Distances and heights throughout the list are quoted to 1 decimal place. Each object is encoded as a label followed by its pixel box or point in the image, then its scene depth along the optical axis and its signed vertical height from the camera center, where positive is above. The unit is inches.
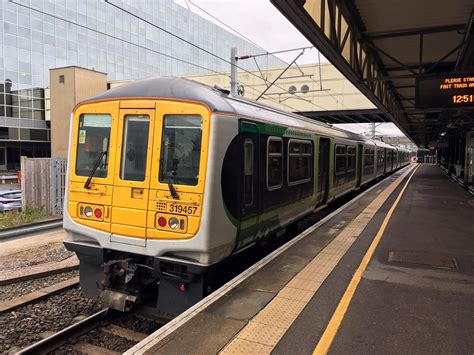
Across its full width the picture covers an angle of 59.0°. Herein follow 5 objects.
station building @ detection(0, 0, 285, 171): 1573.6 +426.8
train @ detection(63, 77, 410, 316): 196.4 -20.1
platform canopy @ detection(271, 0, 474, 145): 296.0 +118.1
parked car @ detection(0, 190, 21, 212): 545.3 -73.2
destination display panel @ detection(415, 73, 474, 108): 396.8 +61.3
